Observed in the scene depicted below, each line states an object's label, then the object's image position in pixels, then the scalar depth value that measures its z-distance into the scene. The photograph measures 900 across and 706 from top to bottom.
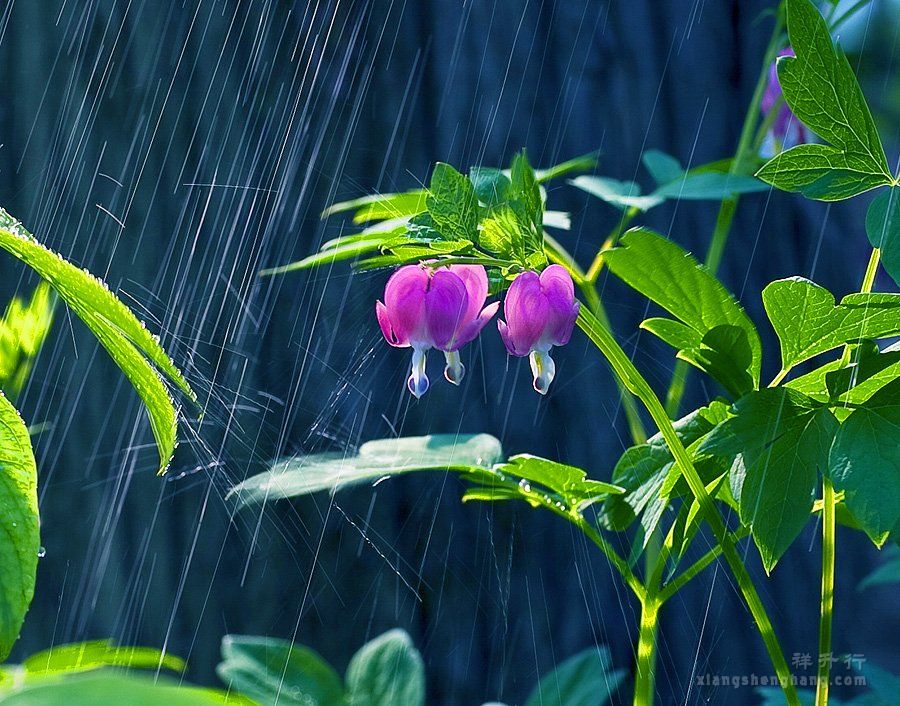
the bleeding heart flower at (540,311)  1.50
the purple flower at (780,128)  1.68
